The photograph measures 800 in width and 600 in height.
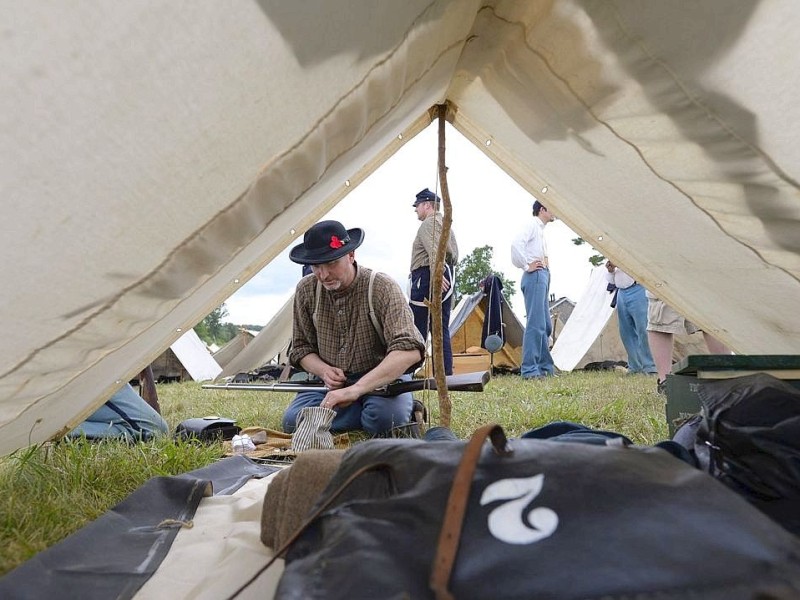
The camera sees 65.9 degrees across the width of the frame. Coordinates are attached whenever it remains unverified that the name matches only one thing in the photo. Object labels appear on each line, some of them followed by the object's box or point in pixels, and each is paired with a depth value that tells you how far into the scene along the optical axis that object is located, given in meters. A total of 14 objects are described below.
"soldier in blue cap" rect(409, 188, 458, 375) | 3.43
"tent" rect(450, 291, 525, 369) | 6.48
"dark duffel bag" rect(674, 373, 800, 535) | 0.84
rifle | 2.36
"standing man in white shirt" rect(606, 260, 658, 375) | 4.50
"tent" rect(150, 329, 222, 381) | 6.61
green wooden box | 1.19
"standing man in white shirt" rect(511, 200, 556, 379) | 4.94
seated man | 2.28
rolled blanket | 0.90
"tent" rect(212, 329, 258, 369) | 7.73
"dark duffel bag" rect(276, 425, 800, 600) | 0.52
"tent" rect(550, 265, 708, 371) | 6.48
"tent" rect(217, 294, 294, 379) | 6.50
